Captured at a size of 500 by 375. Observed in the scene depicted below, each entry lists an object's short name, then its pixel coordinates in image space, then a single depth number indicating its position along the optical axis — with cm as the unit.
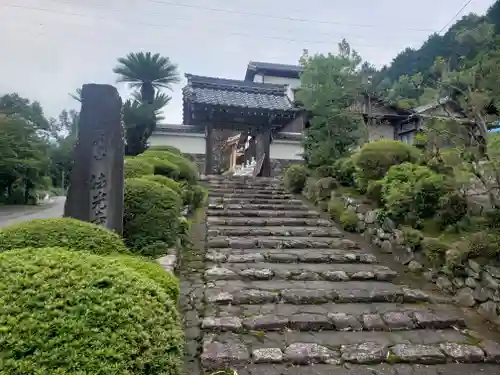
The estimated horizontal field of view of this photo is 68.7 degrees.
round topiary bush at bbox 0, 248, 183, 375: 174
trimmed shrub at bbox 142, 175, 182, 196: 658
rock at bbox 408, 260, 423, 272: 545
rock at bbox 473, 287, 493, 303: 415
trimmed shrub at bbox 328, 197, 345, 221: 826
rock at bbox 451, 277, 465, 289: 458
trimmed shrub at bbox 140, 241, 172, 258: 475
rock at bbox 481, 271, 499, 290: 407
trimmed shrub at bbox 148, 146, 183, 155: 1214
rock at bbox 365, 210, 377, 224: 681
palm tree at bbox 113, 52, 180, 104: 1469
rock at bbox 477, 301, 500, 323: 400
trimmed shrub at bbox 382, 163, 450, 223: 562
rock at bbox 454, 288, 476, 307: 439
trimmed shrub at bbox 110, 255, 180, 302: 295
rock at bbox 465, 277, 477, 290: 438
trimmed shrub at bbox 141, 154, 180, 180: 837
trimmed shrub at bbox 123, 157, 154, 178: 694
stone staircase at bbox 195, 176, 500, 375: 317
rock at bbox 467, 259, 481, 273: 432
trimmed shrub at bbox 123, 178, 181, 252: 500
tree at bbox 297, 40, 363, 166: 1055
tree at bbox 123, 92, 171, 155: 1291
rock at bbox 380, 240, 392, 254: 627
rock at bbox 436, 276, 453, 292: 477
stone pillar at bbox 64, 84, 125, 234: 440
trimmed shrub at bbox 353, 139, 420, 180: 768
